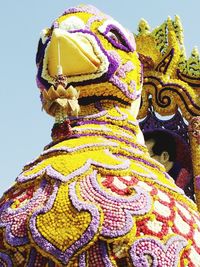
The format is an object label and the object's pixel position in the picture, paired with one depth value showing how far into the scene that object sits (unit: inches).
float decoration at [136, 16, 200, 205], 178.4
